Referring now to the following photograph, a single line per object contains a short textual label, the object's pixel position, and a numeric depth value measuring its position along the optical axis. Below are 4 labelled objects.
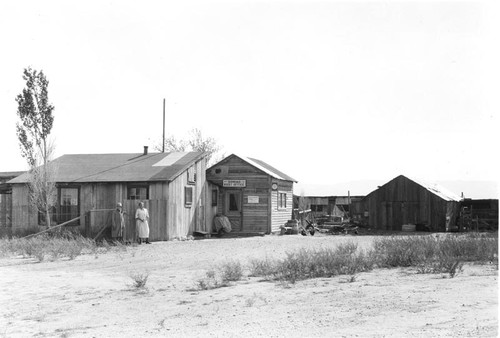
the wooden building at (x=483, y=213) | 37.34
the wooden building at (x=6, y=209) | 29.38
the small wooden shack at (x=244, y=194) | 32.31
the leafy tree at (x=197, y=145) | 61.41
